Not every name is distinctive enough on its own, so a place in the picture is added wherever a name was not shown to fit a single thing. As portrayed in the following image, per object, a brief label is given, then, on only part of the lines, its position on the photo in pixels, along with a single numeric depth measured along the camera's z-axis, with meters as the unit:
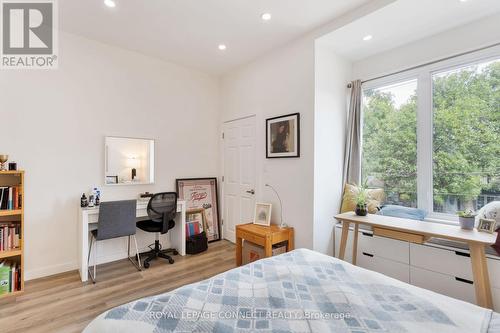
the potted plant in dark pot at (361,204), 2.59
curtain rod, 2.39
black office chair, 3.16
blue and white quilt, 1.02
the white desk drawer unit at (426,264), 2.06
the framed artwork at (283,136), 3.05
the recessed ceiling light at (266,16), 2.56
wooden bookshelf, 2.40
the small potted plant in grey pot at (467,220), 2.09
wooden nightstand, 2.79
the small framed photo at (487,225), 1.99
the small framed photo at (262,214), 3.21
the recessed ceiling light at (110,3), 2.37
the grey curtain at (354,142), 3.18
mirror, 3.29
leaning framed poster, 3.91
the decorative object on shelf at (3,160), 2.42
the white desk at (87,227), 2.76
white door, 3.72
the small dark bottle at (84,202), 2.94
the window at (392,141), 2.89
